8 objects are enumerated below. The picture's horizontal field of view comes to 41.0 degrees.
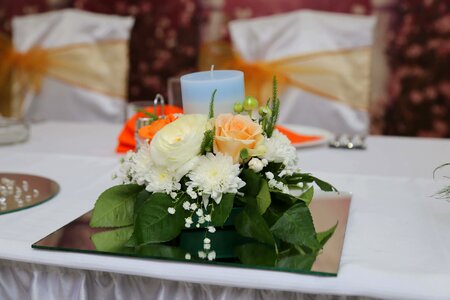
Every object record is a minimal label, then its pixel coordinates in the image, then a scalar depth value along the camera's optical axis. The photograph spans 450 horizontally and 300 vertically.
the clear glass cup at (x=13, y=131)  1.47
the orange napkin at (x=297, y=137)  1.38
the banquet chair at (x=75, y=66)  2.24
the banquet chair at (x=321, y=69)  2.06
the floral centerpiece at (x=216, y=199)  0.74
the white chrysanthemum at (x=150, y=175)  0.76
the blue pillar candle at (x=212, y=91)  0.89
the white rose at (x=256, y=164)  0.76
